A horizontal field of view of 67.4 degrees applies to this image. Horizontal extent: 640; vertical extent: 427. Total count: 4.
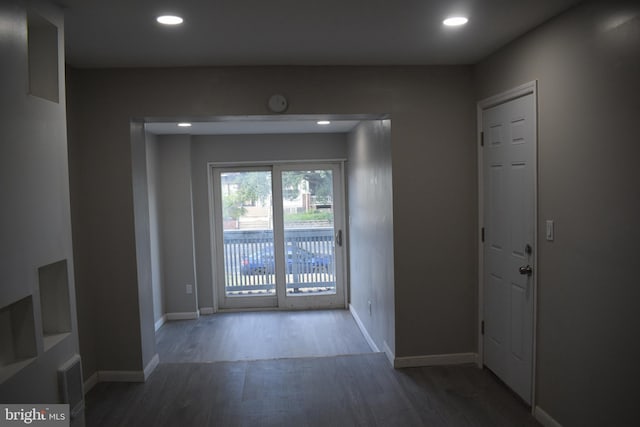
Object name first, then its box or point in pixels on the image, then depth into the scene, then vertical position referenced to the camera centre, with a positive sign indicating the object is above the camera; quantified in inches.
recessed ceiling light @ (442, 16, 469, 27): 104.0 +36.4
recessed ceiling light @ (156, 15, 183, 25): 98.0 +36.2
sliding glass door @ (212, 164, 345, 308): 265.6 -25.1
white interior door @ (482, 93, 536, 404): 116.5 -14.5
